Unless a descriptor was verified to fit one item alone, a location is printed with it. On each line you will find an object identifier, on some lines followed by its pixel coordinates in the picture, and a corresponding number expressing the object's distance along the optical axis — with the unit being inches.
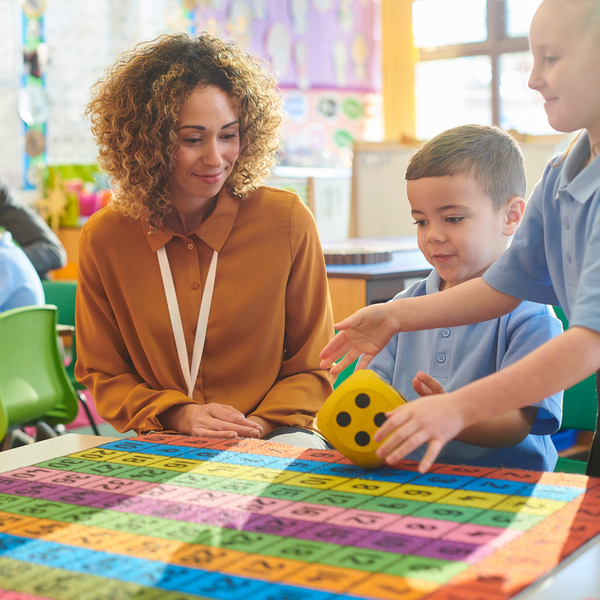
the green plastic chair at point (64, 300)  120.6
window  303.7
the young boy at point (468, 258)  47.6
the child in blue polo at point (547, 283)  31.3
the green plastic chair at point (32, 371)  92.0
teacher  57.4
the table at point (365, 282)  88.4
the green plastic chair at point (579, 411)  57.9
